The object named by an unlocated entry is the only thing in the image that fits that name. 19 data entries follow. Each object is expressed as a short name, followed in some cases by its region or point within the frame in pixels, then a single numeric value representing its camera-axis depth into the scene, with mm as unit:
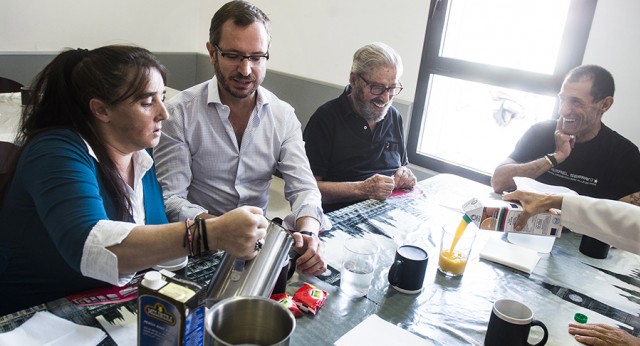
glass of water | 1164
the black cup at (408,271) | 1165
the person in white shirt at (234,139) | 1633
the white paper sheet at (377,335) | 988
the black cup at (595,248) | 1564
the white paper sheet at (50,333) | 864
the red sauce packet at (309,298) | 1061
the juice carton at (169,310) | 744
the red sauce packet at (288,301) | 1048
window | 2578
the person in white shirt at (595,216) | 1406
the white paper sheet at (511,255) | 1414
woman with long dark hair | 949
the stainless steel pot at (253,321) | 769
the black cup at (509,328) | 956
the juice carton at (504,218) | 1426
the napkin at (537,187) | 1668
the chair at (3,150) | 1821
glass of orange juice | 1320
